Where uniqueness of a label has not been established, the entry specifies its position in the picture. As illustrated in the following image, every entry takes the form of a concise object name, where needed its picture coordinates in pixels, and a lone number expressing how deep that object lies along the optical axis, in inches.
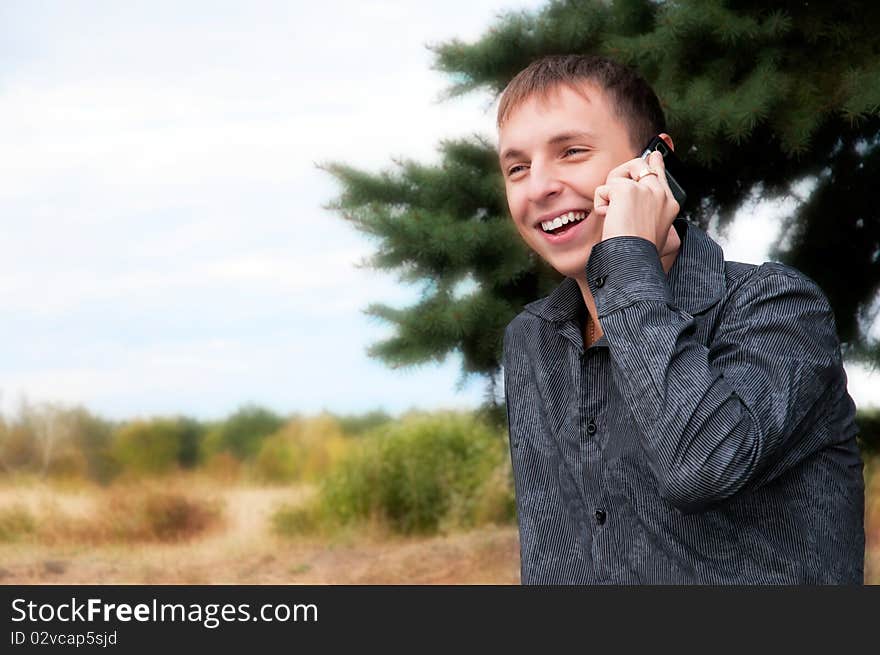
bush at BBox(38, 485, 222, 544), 248.2
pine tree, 145.6
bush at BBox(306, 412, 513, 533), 254.1
